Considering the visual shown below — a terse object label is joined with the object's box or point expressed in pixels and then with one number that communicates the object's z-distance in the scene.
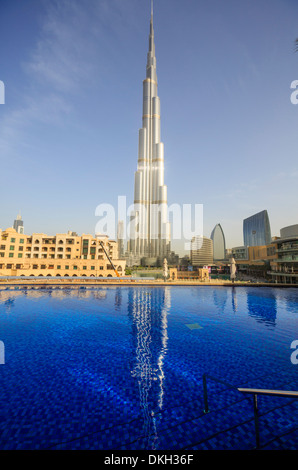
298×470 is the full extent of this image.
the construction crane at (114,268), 54.31
